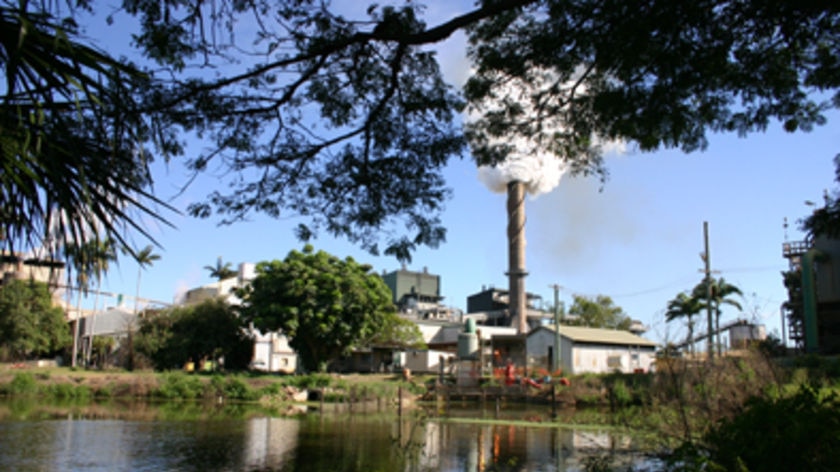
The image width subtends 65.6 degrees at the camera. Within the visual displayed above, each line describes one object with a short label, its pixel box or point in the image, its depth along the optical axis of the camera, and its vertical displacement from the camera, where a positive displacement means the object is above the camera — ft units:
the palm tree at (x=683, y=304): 147.04 +12.37
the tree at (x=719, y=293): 142.61 +14.31
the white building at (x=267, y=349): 172.96 -1.09
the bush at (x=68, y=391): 108.06 -8.51
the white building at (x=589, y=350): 152.87 +0.89
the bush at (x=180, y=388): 111.14 -7.65
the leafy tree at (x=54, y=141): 12.23 +3.92
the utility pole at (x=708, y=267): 107.65 +16.31
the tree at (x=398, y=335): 150.00 +3.27
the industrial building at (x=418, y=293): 255.91 +23.64
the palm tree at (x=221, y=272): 231.30 +25.23
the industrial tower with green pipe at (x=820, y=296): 118.83 +11.68
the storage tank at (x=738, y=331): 122.23 +5.12
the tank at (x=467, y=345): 136.87 +1.19
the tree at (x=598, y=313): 217.97 +13.68
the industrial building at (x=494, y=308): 253.03 +18.17
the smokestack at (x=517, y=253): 214.28 +33.13
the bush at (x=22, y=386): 107.04 -7.77
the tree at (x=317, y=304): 128.06 +8.54
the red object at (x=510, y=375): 122.27 -4.40
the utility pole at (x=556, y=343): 148.05 +2.27
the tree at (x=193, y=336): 138.10 +1.53
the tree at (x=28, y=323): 149.18 +3.67
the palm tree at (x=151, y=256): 180.86 +25.70
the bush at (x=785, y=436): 18.19 -2.23
